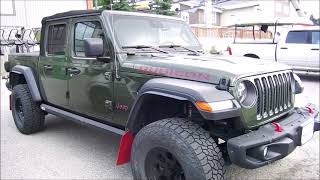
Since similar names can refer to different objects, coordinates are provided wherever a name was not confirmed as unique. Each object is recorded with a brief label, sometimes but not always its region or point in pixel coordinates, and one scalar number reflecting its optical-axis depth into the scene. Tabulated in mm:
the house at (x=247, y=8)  24694
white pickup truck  8022
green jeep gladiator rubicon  2104
